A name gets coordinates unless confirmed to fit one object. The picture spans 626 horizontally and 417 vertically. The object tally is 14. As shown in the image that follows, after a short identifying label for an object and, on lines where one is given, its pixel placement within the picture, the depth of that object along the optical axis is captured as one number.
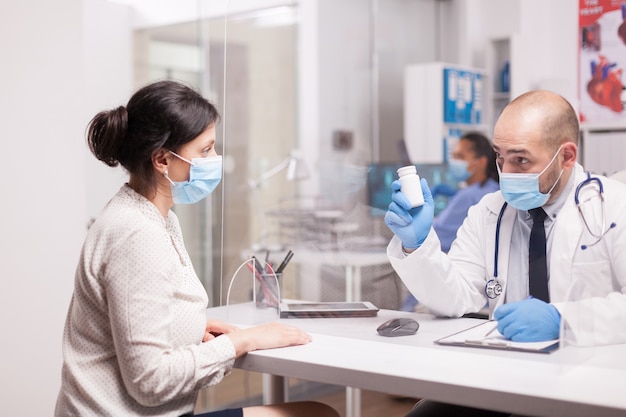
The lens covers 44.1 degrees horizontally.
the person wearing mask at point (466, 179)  3.89
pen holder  2.15
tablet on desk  2.00
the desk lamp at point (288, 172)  4.25
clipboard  1.50
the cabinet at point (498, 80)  5.15
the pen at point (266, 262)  2.17
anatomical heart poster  1.85
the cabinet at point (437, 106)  5.32
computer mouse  1.72
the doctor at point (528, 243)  1.55
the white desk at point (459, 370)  1.23
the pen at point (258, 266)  2.16
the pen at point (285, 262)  2.23
